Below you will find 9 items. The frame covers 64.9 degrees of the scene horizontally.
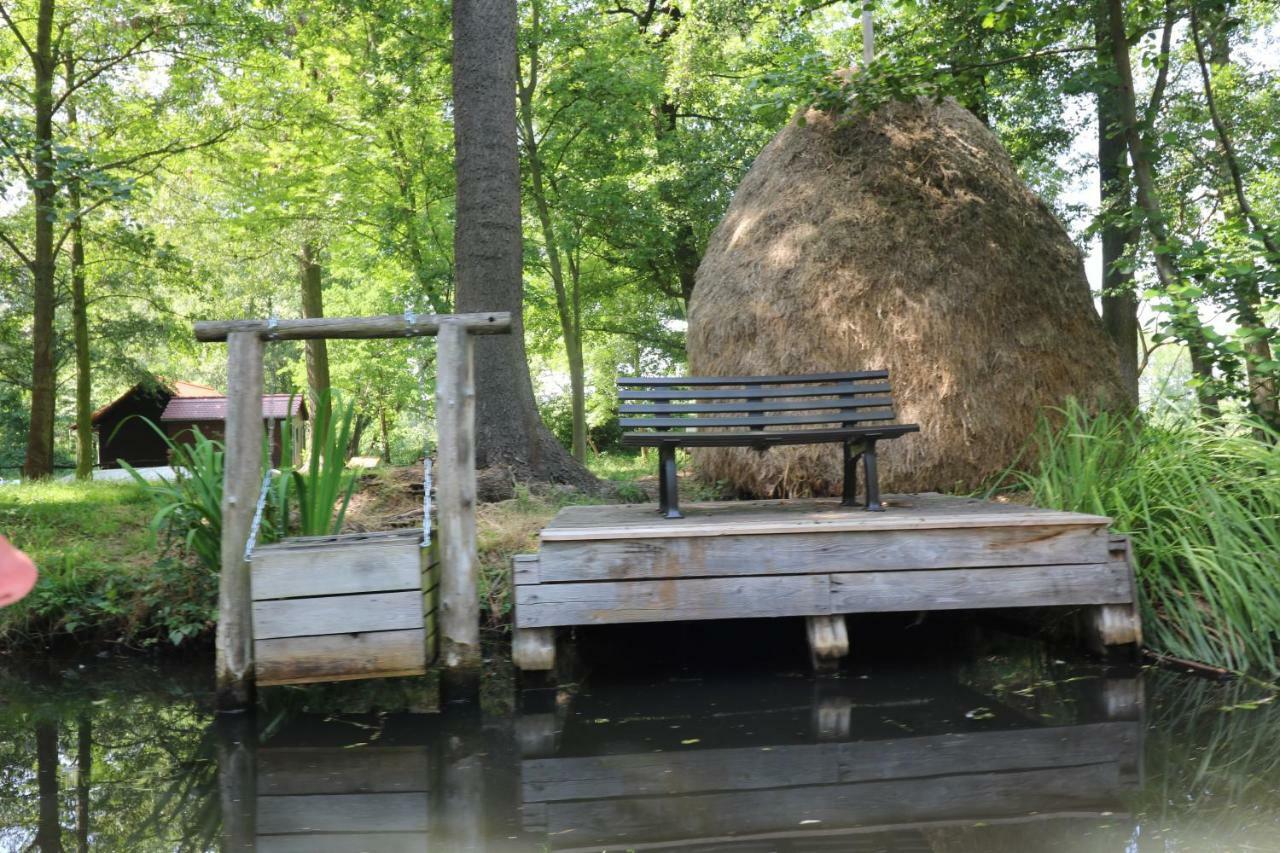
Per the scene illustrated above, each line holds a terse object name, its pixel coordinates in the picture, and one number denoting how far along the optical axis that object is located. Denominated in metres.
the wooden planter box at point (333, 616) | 4.29
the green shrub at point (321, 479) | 5.02
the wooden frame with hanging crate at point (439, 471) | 4.50
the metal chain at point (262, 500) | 4.43
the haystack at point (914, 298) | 7.31
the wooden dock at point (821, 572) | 4.65
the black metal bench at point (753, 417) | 5.39
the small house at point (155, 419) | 29.30
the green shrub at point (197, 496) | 4.98
